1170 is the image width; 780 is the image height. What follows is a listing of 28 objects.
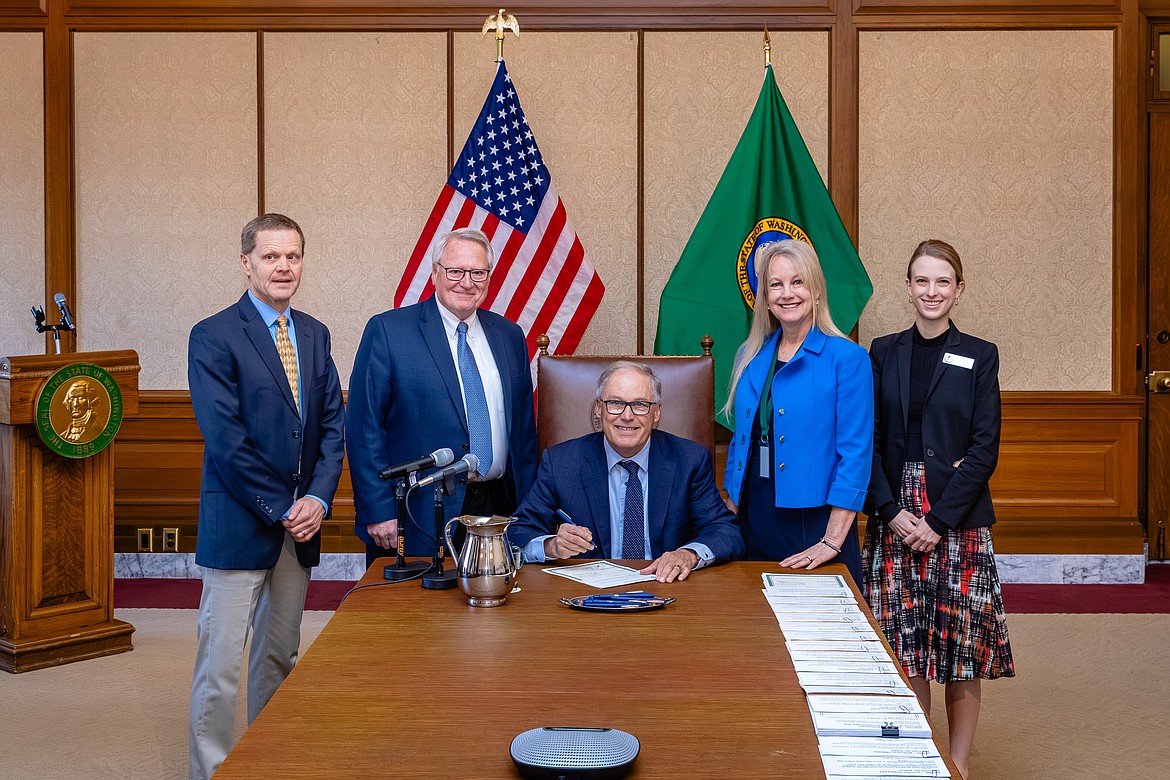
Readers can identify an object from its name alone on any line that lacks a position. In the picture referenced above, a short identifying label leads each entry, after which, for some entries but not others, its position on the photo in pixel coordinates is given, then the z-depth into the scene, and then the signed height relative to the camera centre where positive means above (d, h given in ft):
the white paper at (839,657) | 6.11 -1.59
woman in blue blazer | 9.18 -0.34
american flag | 16.05 +2.41
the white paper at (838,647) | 6.31 -1.58
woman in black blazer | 9.50 -1.07
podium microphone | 13.67 +0.91
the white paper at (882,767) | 4.63 -1.69
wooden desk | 4.75 -1.62
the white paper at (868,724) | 5.05 -1.65
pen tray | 7.19 -1.51
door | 18.66 +1.28
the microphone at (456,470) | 7.92 -0.66
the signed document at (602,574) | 7.94 -1.47
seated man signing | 8.92 -0.94
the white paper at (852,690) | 5.58 -1.62
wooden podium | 13.00 -1.91
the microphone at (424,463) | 7.97 -0.60
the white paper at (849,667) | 5.93 -1.60
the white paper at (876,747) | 4.84 -1.68
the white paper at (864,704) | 5.33 -1.63
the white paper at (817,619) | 6.92 -1.55
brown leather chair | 11.10 -0.12
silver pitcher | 7.31 -1.24
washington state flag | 15.90 +2.17
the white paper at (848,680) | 5.71 -1.61
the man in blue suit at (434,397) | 9.86 -0.13
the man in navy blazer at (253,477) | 8.93 -0.81
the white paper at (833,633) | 6.55 -1.56
